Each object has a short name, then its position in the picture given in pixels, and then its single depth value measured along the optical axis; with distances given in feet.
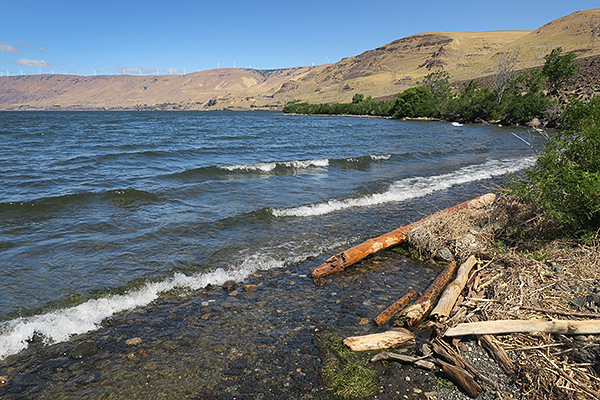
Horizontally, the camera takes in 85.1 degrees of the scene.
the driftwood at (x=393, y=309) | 16.03
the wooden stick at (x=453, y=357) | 11.78
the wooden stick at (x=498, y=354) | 12.02
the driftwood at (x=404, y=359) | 12.80
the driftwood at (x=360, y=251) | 21.77
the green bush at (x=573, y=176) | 17.95
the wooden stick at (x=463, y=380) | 11.35
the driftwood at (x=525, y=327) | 12.05
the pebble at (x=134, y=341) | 15.05
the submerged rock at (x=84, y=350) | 14.30
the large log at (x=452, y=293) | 15.51
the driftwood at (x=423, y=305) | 15.42
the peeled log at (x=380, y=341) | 13.96
